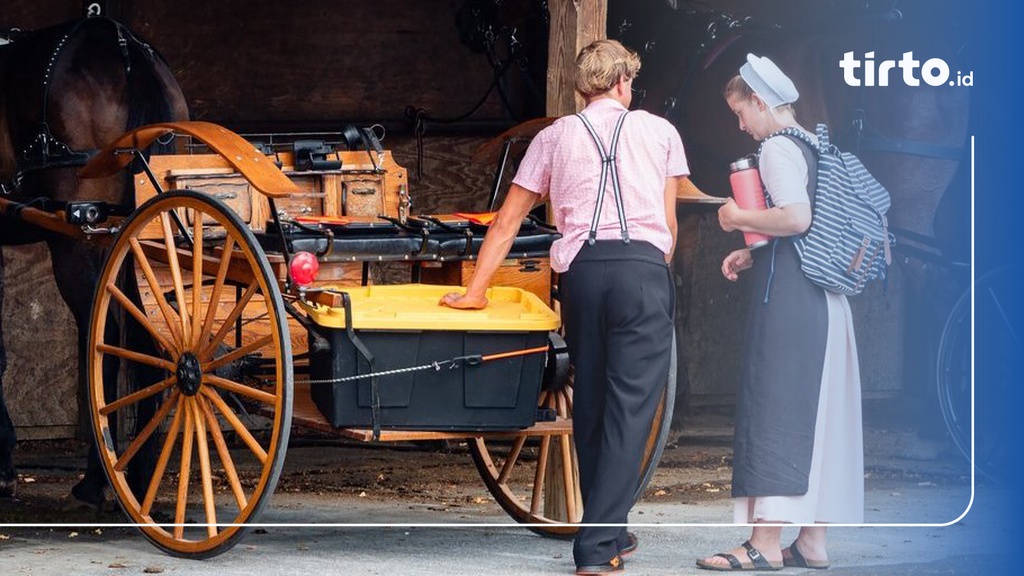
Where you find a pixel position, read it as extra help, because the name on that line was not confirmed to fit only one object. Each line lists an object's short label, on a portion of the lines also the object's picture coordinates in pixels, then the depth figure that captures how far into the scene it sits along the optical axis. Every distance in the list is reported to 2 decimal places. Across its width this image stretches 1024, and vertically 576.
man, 12.85
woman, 13.51
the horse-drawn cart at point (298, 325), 13.12
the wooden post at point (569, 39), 15.09
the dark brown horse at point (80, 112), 16.44
